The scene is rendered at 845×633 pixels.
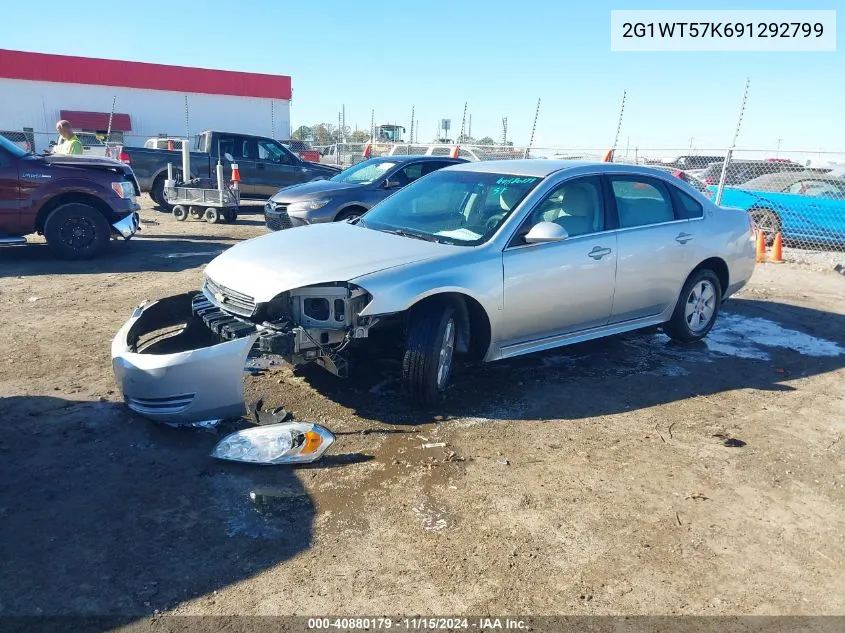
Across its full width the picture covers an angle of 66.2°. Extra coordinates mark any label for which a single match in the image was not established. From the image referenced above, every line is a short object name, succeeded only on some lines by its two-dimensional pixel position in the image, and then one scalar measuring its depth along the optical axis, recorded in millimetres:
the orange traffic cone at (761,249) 11270
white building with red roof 38375
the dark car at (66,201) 8781
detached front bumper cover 3797
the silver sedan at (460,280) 4039
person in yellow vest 11058
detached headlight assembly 3705
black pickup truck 14312
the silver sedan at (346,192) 9758
